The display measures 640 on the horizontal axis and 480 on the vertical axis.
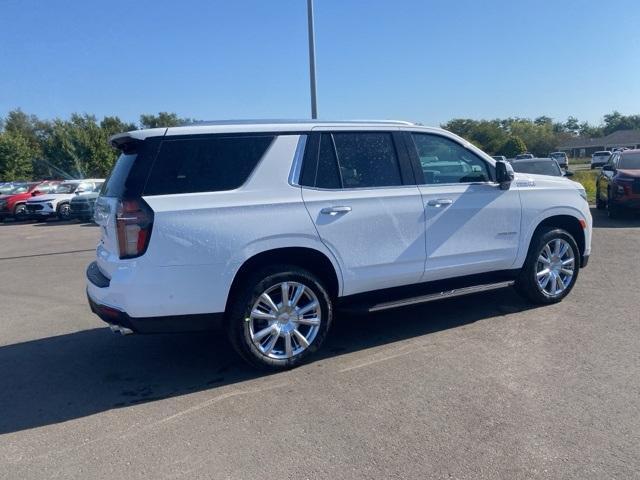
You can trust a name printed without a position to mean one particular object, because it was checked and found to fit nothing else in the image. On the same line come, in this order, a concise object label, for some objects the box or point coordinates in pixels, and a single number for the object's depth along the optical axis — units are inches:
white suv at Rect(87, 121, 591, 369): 163.5
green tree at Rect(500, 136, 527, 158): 2743.6
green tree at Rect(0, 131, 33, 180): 1900.8
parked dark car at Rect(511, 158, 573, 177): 568.1
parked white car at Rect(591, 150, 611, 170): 2205.0
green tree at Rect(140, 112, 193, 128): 2331.9
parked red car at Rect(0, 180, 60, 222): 942.4
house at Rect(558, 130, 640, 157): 3627.0
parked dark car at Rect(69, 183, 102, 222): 831.1
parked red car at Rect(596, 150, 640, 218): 511.5
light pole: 510.0
